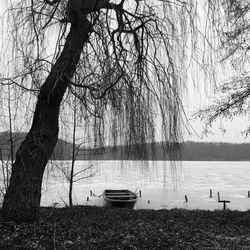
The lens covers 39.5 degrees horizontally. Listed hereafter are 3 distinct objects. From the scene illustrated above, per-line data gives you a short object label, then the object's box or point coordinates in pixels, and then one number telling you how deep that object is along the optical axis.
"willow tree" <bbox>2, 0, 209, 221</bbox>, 3.81
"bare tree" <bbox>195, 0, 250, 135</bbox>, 4.48
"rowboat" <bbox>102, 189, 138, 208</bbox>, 14.33
